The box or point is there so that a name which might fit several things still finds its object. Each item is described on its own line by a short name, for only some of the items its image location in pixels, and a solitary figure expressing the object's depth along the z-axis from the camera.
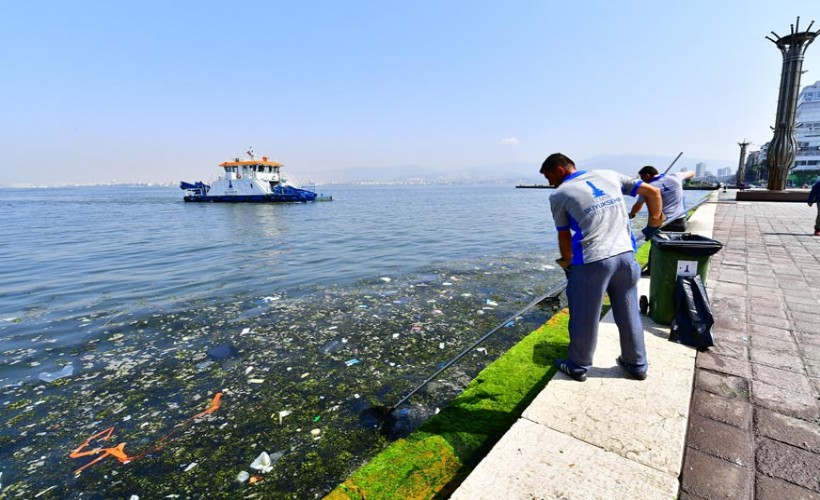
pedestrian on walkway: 9.02
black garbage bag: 3.38
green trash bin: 3.66
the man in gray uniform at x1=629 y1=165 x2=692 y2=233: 6.59
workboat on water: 46.16
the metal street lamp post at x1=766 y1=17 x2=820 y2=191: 21.38
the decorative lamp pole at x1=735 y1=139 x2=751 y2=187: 44.56
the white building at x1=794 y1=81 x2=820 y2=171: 84.56
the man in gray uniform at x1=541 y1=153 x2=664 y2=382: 2.65
